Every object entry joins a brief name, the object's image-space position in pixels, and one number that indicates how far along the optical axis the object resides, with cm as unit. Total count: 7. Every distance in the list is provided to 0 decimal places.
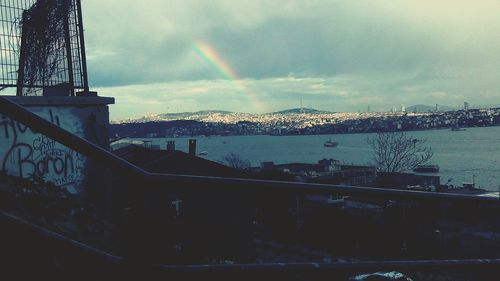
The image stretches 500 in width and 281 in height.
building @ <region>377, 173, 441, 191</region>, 4494
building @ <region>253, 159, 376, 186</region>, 5091
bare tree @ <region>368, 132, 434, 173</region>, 4191
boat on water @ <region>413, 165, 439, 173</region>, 8062
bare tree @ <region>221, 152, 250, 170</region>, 6756
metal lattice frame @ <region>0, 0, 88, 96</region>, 720
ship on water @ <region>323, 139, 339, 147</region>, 15101
